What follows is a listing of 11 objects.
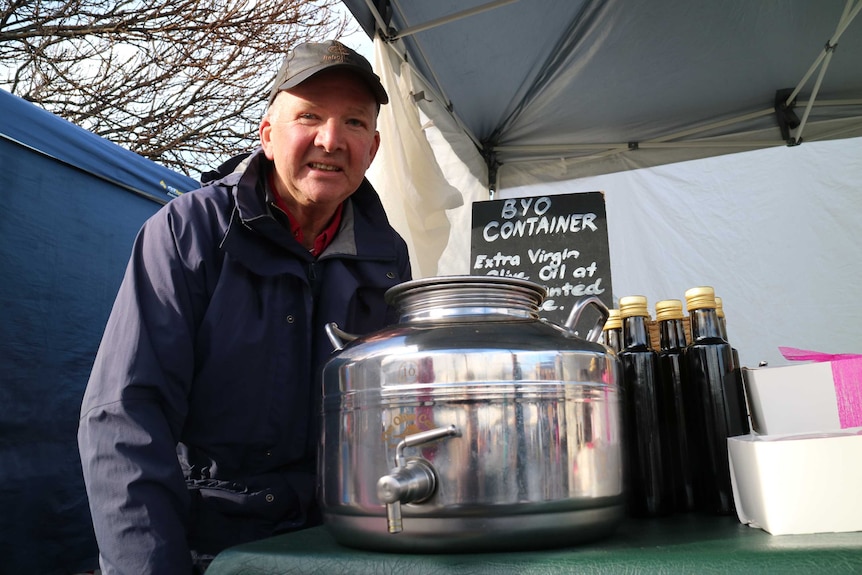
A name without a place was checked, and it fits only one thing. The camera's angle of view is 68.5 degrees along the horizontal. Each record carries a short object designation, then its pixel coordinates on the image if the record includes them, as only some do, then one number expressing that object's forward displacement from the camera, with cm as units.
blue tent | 255
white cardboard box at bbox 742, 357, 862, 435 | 90
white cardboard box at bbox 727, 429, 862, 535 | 74
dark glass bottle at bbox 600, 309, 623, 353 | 126
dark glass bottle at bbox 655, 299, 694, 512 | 102
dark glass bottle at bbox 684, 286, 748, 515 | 99
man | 110
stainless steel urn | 69
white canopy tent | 288
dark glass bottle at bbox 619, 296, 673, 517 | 100
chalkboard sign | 288
